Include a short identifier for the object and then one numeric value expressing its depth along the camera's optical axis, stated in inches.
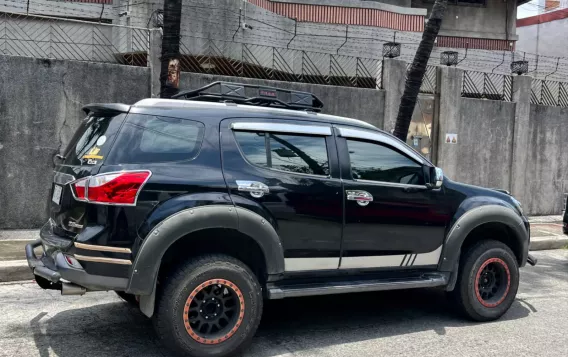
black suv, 154.5
